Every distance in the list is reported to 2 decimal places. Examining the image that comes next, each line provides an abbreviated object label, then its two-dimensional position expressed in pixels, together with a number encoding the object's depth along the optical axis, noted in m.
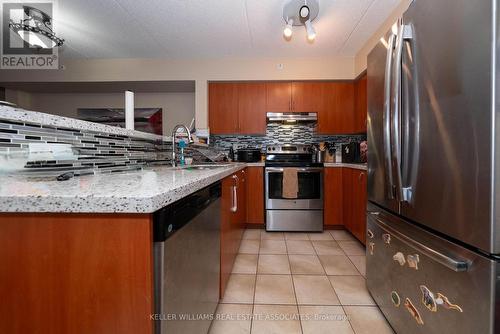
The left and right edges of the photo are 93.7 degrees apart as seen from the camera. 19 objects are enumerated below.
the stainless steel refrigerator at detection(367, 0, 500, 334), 0.70
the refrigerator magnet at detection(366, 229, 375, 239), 1.48
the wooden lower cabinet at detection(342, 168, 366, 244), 2.31
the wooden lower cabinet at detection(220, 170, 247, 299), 1.44
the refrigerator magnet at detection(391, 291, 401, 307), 1.18
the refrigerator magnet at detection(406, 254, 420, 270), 1.03
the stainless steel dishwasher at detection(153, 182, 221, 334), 0.57
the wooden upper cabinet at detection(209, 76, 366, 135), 3.23
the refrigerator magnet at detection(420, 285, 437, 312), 0.93
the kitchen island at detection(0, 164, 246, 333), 0.52
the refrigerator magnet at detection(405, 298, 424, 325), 1.01
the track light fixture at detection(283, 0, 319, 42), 2.03
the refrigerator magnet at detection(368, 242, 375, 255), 1.47
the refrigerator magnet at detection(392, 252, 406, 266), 1.13
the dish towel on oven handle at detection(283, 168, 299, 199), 2.88
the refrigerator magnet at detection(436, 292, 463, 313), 0.82
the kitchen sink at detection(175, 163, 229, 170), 1.80
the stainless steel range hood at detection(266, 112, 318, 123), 3.24
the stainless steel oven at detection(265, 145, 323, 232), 2.91
